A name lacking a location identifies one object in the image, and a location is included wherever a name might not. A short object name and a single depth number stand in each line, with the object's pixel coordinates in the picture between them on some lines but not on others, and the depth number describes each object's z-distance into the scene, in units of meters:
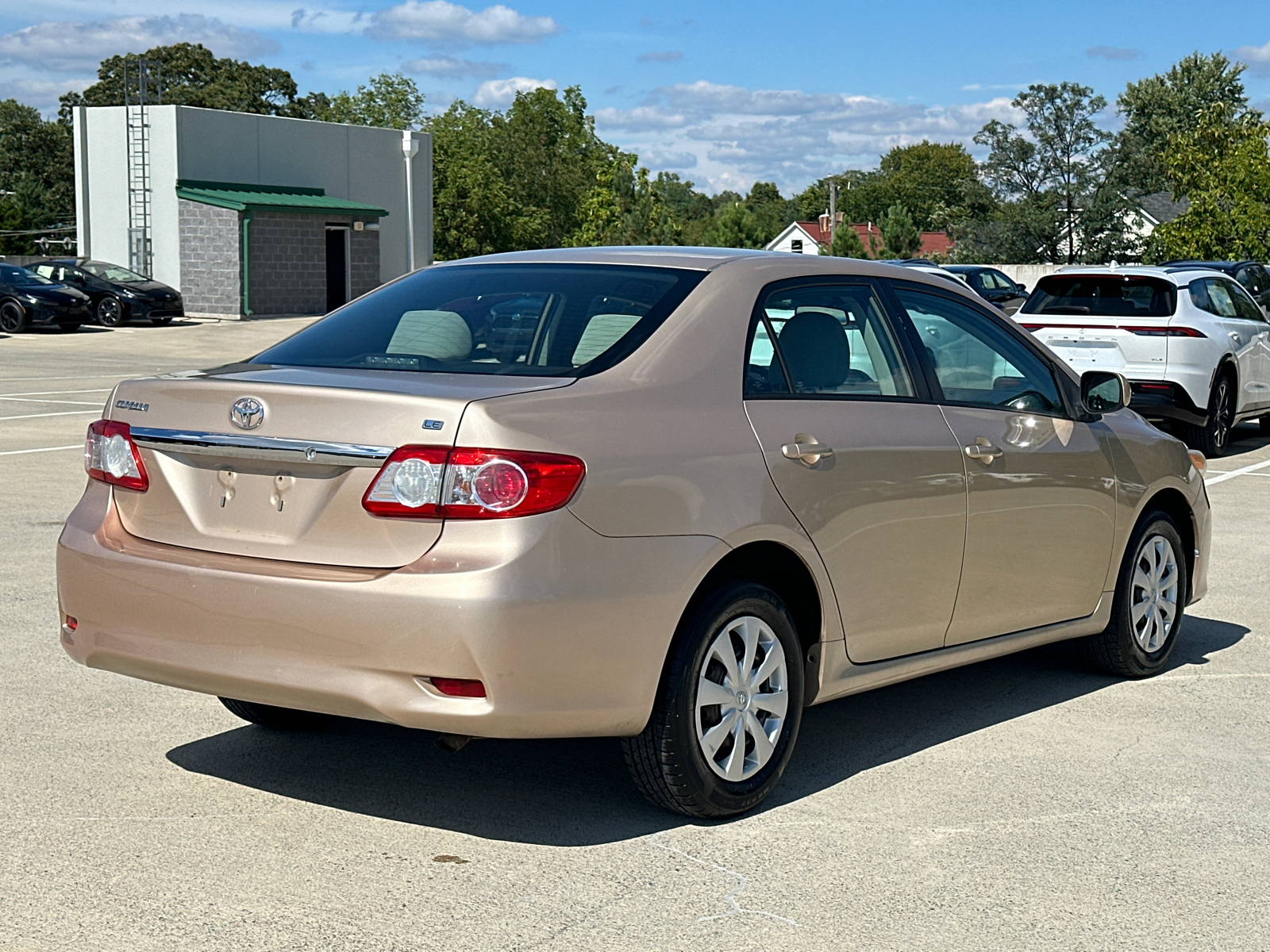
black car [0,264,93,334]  36.09
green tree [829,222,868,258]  76.06
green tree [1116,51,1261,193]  89.44
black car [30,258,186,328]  38.12
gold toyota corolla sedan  4.26
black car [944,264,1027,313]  33.69
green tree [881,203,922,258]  75.00
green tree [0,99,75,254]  92.31
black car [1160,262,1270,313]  24.61
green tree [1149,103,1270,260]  42.31
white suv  15.38
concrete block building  42.44
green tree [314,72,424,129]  90.75
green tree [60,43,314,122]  106.94
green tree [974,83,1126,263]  75.81
